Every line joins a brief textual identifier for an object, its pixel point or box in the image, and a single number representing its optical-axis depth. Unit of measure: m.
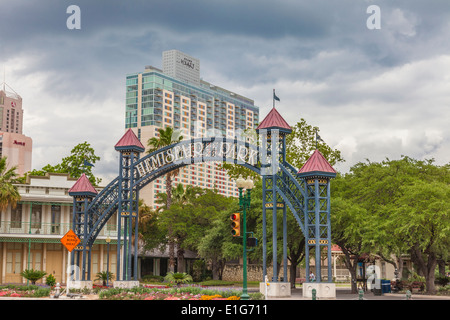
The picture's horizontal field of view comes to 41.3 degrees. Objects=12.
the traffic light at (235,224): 26.37
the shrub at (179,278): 49.94
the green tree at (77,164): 70.19
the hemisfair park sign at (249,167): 33.66
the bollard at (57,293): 33.44
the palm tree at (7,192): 49.25
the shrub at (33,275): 41.97
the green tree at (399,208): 38.09
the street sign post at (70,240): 32.53
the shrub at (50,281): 43.56
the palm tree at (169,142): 60.75
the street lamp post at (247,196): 28.14
